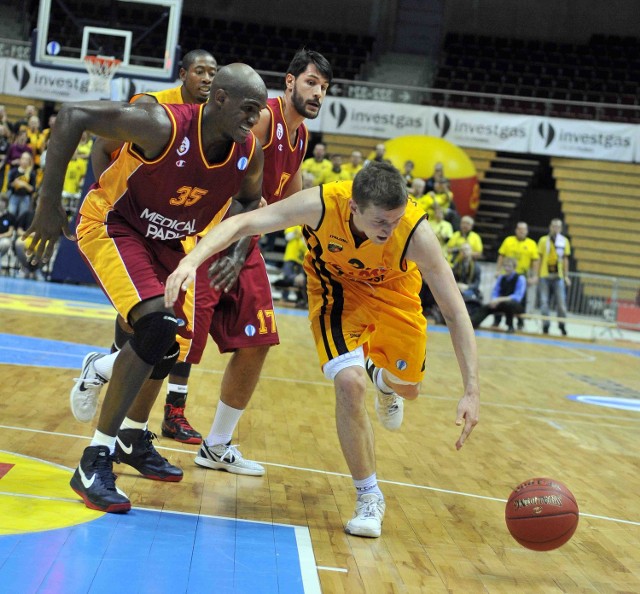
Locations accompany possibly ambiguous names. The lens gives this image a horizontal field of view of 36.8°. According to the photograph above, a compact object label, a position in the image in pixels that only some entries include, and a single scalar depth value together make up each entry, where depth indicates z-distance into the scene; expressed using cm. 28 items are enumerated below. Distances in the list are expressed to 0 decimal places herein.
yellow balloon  2078
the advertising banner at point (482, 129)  2256
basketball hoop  1520
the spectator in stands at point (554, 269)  1806
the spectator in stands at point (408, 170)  1777
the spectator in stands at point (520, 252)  1762
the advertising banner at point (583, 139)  2241
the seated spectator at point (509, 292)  1680
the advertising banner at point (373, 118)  2239
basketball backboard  1521
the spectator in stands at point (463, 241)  1662
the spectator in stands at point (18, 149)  1736
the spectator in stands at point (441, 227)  1653
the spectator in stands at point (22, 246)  1544
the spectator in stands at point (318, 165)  1795
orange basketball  387
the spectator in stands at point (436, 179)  1806
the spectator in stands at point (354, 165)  1789
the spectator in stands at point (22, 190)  1602
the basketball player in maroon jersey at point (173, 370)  462
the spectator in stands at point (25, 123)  1897
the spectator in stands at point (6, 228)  1539
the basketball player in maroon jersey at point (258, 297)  507
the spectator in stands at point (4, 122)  1872
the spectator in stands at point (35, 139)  1781
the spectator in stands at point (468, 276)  1647
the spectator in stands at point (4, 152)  1769
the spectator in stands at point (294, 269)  1662
